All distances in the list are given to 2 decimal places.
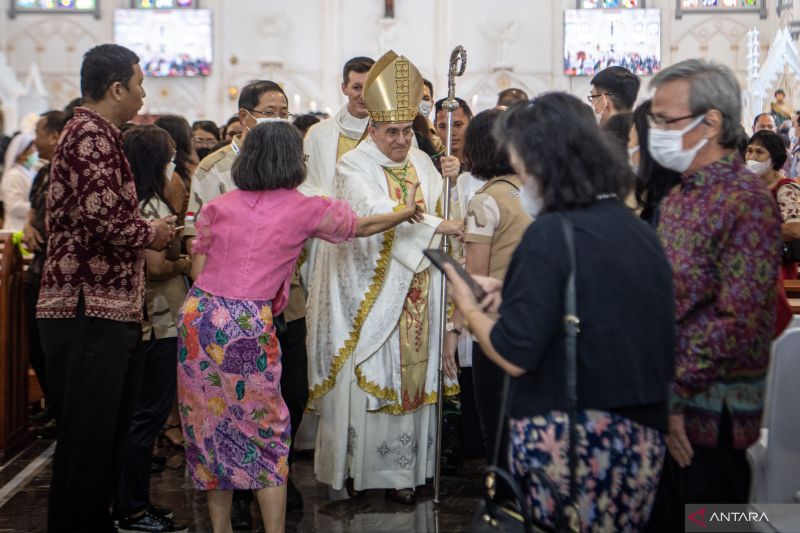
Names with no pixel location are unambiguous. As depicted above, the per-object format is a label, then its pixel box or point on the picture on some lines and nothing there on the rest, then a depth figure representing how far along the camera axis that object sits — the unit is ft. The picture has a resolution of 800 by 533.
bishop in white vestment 16.16
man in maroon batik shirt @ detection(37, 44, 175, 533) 12.59
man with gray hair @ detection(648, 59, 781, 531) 9.33
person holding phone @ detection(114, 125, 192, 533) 15.20
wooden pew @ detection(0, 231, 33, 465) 19.25
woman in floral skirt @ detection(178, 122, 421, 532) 12.91
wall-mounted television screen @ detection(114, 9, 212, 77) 62.54
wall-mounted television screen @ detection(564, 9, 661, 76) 61.52
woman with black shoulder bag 8.04
